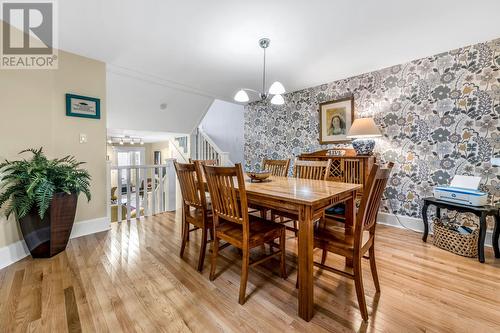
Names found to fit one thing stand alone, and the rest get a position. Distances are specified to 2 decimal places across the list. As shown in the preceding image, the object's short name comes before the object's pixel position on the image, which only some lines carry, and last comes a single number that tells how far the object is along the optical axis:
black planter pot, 2.07
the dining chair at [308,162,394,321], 1.31
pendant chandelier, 2.40
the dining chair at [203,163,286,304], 1.52
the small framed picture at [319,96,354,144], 3.42
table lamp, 2.88
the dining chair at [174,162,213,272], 1.96
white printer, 2.16
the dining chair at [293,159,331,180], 2.47
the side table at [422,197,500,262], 2.06
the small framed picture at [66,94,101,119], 2.64
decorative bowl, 2.12
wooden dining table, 1.35
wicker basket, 2.14
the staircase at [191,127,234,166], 4.74
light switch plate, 2.76
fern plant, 1.94
